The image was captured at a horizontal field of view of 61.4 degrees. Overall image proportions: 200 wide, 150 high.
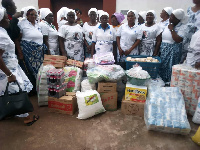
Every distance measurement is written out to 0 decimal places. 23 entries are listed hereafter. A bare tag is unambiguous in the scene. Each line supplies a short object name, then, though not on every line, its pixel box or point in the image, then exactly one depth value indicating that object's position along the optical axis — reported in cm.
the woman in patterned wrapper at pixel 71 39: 360
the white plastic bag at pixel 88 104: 271
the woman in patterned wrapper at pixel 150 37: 366
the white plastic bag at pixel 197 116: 257
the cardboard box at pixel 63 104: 286
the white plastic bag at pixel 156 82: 324
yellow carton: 282
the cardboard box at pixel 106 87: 295
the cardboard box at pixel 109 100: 298
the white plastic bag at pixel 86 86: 309
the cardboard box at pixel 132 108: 285
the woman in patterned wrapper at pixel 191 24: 325
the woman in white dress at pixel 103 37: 363
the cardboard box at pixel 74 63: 341
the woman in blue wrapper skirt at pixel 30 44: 319
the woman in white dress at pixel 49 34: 360
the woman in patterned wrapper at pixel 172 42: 327
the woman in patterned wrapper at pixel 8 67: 215
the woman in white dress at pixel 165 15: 406
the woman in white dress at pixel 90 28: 390
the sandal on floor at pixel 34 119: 258
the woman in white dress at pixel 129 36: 360
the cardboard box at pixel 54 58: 327
